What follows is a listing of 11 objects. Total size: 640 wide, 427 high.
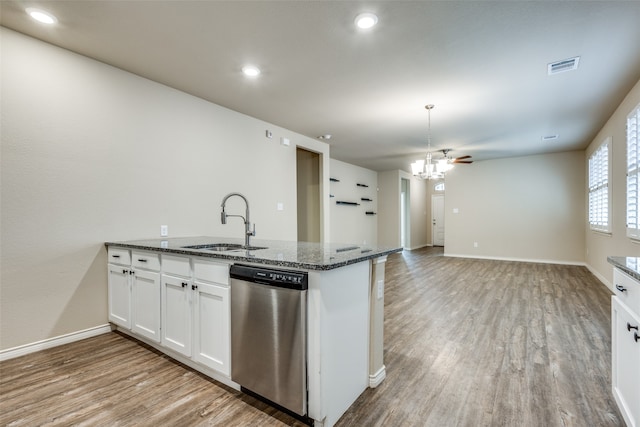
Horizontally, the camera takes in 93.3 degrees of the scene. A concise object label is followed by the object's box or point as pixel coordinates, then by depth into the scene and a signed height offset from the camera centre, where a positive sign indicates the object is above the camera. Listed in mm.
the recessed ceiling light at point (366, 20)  2128 +1387
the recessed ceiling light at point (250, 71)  2891 +1388
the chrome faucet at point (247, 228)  2510 -134
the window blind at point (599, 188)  4656 +391
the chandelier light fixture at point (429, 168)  4789 +698
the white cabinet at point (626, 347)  1359 -678
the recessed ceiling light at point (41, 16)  2121 +1428
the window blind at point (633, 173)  3219 +414
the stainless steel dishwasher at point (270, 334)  1576 -682
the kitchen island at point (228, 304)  1562 -616
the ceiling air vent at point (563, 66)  2734 +1368
